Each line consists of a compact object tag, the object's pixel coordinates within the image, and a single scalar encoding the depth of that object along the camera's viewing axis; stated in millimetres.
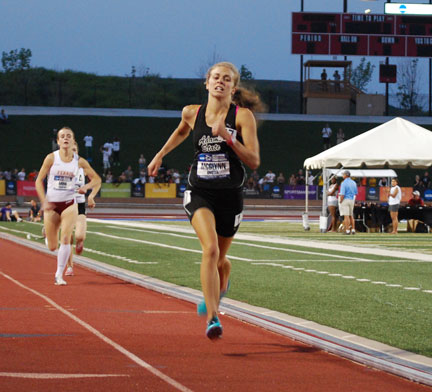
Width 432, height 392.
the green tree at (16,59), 106938
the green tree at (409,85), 91812
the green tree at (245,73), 117012
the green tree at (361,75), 109438
